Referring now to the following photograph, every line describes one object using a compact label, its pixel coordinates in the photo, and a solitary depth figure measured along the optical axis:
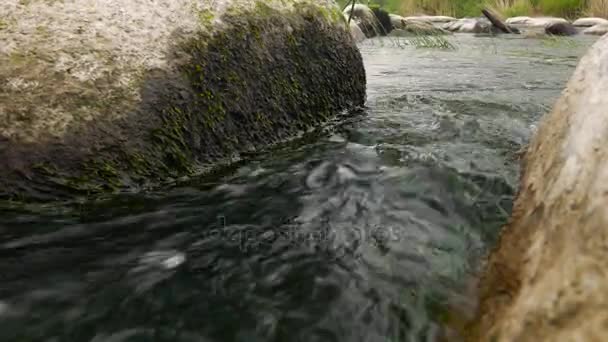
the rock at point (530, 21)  16.81
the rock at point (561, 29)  14.04
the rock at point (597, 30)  13.38
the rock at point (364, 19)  13.93
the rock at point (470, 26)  16.08
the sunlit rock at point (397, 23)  17.31
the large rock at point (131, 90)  2.14
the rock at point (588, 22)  15.32
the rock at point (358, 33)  12.36
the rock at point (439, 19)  20.75
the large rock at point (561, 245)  1.07
